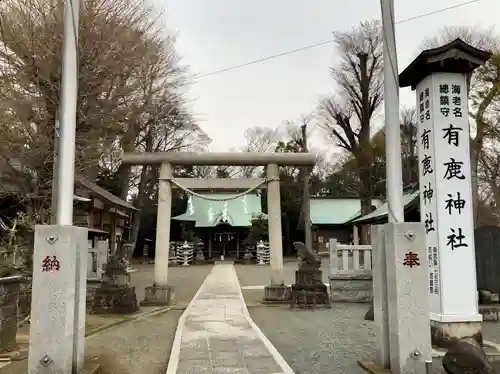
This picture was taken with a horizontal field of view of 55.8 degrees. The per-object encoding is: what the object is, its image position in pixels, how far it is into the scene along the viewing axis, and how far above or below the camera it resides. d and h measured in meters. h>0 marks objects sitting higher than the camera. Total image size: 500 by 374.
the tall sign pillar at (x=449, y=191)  7.66 +0.85
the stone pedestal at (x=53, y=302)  5.21 -0.65
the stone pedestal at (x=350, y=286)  14.26 -1.31
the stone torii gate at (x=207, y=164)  13.87 +1.48
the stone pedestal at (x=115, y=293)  11.91 -1.26
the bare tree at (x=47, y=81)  10.51 +3.74
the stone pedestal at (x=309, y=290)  12.81 -1.28
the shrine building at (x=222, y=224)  39.69 +1.59
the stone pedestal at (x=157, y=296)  13.51 -1.51
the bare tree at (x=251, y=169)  43.84 +6.90
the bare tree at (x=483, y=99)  18.23 +5.65
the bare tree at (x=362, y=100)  29.52 +9.02
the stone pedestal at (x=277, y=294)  14.04 -1.52
